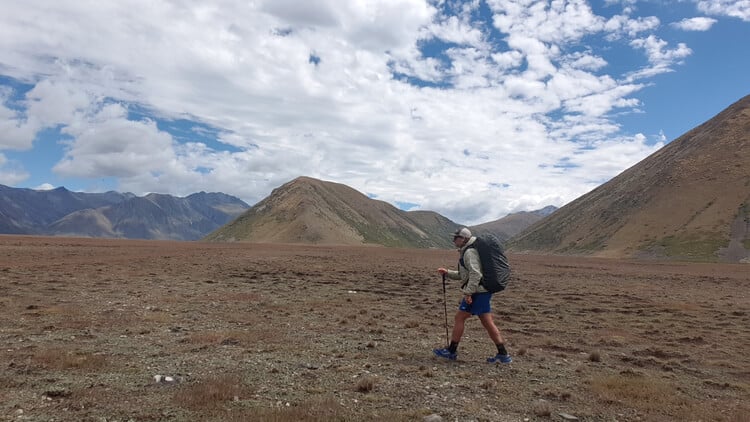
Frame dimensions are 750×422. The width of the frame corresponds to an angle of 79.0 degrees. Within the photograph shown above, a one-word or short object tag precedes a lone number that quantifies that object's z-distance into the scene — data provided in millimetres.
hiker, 10383
